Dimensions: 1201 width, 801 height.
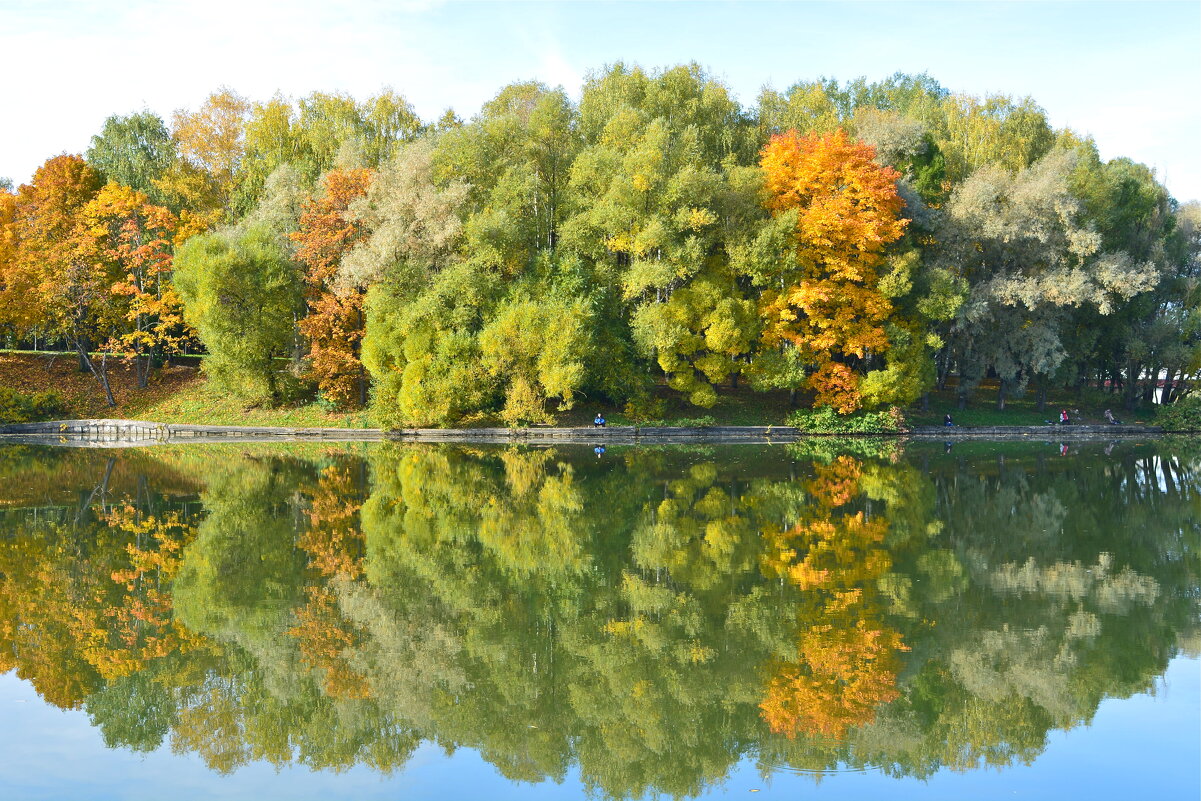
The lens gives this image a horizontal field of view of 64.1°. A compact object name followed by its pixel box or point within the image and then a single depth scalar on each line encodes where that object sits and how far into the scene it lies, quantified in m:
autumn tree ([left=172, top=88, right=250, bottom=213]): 50.56
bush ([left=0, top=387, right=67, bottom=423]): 42.28
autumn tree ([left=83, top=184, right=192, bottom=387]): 46.09
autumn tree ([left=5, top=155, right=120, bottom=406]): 45.25
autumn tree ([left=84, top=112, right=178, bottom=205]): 51.31
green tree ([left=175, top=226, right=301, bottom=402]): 42.53
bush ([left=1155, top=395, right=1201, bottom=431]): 45.41
